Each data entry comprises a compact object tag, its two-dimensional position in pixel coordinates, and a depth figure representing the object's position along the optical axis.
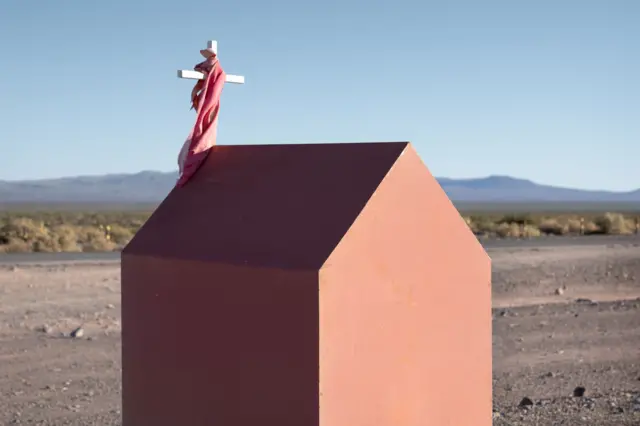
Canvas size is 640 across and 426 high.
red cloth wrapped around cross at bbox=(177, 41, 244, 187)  6.14
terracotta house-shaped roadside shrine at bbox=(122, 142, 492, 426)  4.55
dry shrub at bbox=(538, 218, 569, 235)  46.11
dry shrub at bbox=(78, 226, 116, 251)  33.50
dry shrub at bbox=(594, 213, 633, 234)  44.47
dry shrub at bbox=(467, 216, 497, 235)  45.51
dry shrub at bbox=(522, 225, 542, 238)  42.20
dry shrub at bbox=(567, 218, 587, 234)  46.49
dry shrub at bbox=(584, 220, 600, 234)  45.23
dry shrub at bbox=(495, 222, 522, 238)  42.36
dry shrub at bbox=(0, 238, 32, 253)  32.06
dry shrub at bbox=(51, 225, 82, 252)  33.41
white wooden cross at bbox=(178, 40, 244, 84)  6.11
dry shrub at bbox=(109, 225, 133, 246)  37.59
